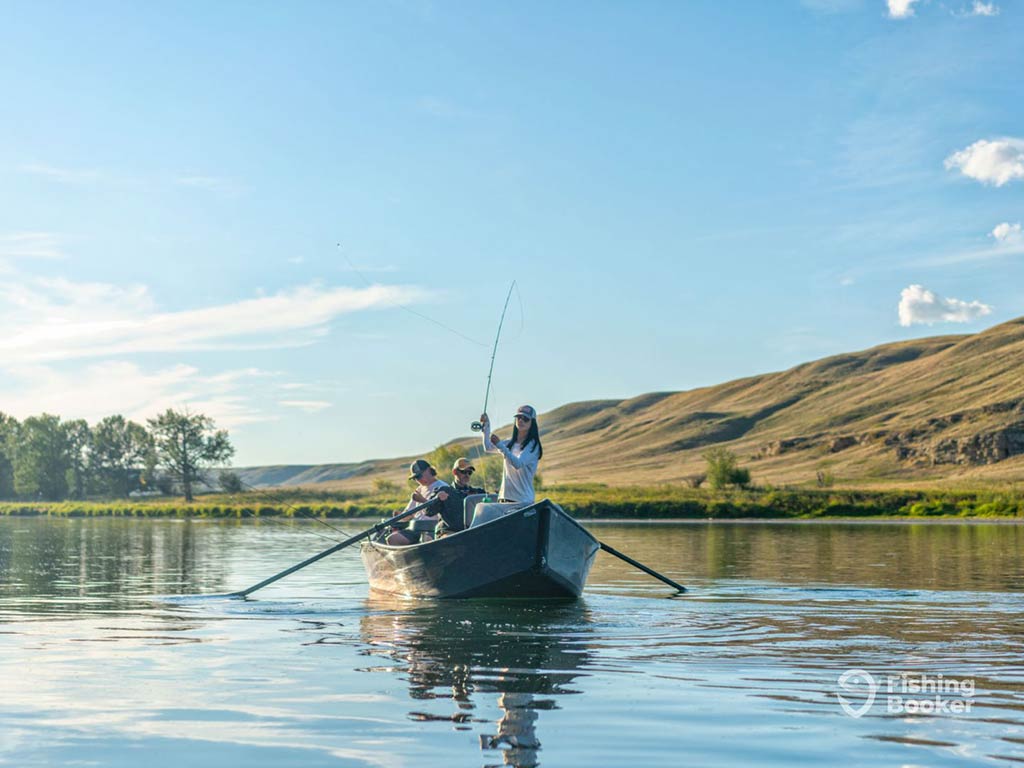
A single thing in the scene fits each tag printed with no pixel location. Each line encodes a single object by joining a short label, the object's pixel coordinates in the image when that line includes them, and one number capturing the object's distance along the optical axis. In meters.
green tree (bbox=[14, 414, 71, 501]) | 143.88
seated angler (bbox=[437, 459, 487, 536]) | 18.09
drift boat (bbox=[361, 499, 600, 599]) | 16.44
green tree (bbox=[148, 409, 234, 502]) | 131.62
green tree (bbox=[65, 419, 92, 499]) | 146.12
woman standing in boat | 16.11
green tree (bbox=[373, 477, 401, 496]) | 113.02
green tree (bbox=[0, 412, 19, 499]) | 150.75
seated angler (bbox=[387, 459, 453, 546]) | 18.14
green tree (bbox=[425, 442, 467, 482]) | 94.00
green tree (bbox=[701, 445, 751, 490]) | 99.75
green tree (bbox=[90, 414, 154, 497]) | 148.50
